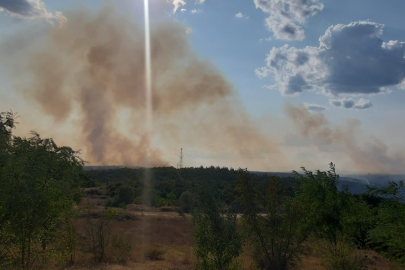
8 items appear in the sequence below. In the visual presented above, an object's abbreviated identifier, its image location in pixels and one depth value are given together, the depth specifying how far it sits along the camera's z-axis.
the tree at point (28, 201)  10.15
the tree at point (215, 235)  12.12
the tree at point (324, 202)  16.50
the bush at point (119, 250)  20.90
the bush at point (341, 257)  15.59
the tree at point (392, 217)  13.17
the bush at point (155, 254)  22.19
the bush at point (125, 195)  59.44
